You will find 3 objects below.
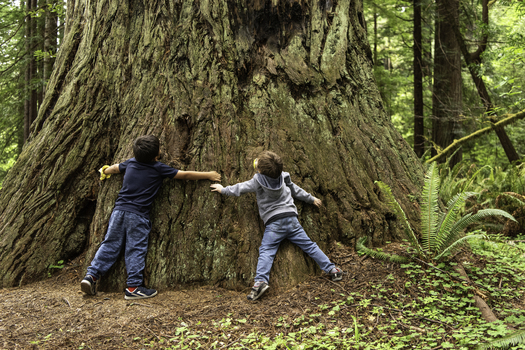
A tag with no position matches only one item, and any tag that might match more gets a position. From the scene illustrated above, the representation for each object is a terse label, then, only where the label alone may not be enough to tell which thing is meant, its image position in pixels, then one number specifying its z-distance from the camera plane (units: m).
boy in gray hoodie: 3.61
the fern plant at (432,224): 3.58
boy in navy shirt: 3.78
